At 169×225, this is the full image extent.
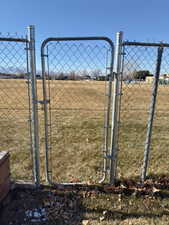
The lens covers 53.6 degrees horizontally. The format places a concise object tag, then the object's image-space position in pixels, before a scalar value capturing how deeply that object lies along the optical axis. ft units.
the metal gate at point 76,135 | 6.58
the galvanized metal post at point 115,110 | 6.22
